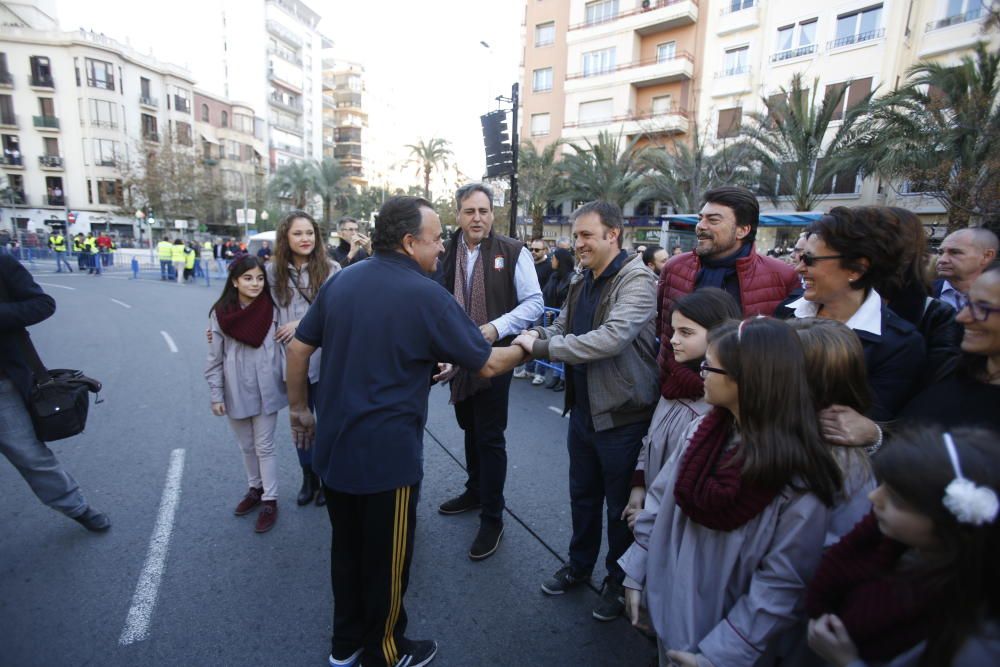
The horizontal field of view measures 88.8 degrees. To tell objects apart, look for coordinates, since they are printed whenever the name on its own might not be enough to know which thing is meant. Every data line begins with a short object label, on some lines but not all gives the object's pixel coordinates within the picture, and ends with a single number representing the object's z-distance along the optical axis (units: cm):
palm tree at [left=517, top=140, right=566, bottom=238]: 3130
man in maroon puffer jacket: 263
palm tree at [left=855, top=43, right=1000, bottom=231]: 1288
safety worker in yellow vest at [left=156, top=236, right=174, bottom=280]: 2150
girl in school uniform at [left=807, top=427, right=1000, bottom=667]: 106
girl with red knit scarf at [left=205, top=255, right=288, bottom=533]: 364
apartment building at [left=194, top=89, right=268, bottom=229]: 5000
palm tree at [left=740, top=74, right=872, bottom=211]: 2025
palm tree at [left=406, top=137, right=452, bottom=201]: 4175
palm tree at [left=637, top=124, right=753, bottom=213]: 2398
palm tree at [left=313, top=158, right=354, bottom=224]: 4156
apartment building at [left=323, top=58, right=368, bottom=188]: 7769
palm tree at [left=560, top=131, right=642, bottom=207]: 2850
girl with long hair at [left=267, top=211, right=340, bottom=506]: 381
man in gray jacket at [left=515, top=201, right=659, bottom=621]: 260
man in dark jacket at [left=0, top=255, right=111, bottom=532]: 308
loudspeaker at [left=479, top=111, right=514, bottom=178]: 1118
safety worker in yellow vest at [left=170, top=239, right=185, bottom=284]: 2164
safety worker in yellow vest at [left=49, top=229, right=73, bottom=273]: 2297
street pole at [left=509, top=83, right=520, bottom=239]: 1184
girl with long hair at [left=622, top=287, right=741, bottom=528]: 220
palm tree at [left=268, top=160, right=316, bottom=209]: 4247
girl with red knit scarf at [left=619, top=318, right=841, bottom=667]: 159
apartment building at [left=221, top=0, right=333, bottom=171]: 5659
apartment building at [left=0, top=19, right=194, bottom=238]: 4328
